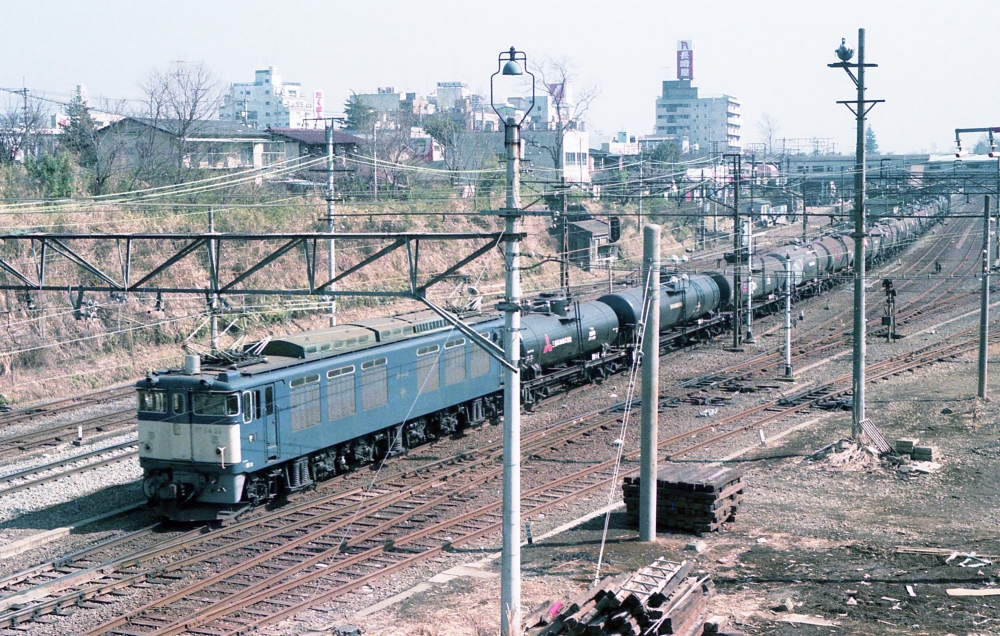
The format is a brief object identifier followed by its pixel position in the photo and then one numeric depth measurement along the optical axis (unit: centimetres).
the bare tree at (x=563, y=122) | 6424
